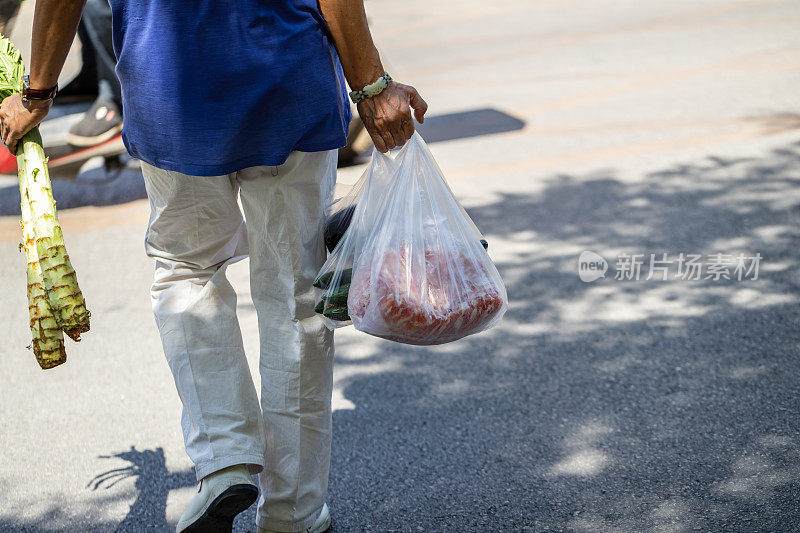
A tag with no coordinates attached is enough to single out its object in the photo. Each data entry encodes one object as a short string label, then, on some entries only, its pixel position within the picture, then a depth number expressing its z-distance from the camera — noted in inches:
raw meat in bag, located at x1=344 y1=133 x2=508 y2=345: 140.3
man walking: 136.7
